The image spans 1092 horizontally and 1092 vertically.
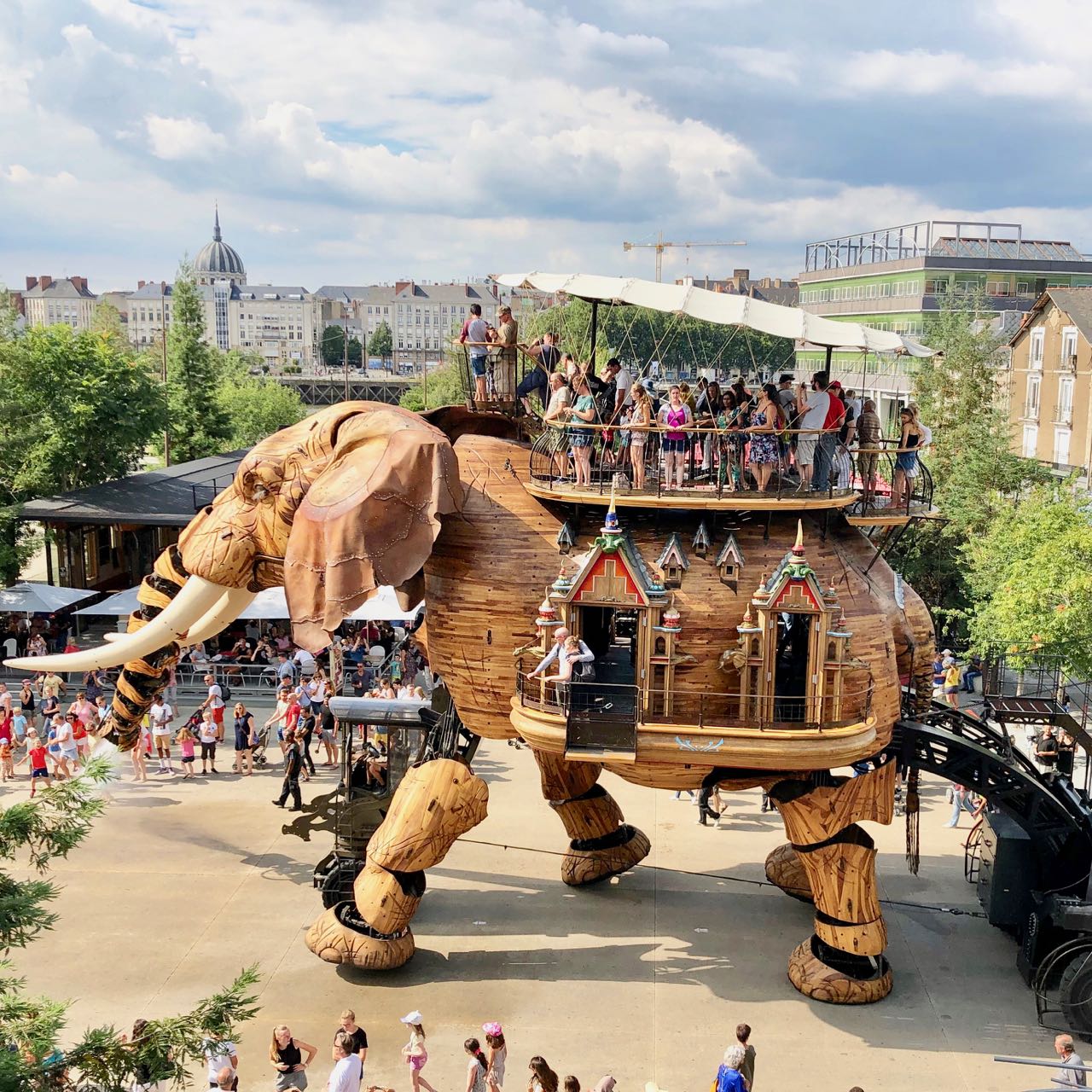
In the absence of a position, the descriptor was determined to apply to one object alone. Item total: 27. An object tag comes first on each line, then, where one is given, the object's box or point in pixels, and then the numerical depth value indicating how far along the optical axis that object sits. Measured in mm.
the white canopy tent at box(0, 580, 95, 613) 25734
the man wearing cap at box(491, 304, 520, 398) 14828
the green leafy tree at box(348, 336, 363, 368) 184325
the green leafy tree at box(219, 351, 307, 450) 60344
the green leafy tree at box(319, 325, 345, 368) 183138
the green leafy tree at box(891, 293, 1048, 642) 31031
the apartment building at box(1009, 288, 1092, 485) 41656
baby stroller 20625
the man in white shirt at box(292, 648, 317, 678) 24328
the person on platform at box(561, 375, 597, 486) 13297
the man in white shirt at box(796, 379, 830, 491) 13219
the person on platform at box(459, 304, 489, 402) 14828
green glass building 56125
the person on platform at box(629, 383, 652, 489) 13195
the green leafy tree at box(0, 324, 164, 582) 30183
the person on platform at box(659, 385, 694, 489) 13211
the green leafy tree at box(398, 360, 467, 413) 58219
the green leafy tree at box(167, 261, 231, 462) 44406
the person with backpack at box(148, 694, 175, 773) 20875
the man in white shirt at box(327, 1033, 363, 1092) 10875
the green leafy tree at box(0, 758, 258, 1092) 7254
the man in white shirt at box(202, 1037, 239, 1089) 10499
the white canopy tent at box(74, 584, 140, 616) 25000
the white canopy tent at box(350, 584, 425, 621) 23391
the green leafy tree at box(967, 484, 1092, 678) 21547
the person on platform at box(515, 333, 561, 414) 14953
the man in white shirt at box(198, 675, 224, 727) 21000
